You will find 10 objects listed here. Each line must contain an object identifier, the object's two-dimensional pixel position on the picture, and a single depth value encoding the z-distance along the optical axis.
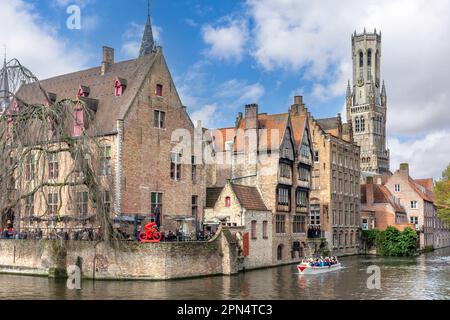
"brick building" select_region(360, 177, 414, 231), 68.50
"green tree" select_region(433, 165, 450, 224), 56.16
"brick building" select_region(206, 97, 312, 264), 46.28
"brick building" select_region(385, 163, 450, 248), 75.44
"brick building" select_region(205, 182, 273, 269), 41.84
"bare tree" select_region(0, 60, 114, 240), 29.03
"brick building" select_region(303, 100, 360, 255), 59.09
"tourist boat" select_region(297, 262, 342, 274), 38.84
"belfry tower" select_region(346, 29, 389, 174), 156.00
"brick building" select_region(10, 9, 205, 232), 39.47
